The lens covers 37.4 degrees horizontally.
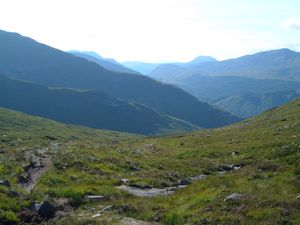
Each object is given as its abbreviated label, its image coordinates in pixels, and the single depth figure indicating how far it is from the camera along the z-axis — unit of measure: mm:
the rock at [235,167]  36269
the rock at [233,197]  18094
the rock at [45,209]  17828
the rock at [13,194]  19311
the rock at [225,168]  35756
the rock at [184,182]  27219
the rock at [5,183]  21697
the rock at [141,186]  26020
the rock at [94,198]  20820
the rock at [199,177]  30303
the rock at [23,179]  25422
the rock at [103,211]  17641
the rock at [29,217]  17036
